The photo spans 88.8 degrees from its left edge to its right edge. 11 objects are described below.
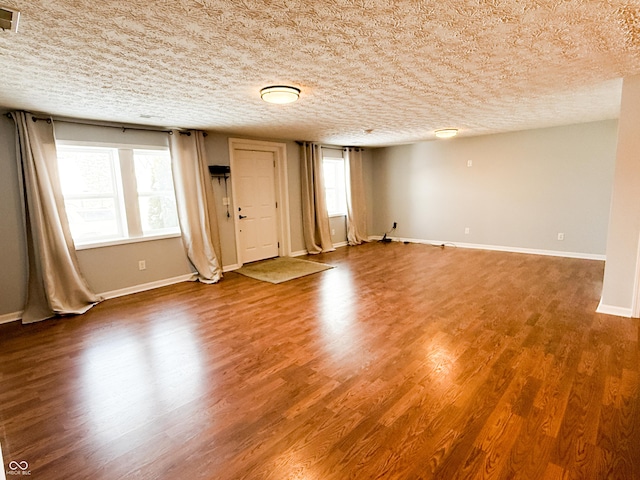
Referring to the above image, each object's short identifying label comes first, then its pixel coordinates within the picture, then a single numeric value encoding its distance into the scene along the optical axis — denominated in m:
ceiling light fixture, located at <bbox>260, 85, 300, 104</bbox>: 2.79
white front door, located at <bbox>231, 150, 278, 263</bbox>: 5.62
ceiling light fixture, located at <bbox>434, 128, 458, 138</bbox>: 5.32
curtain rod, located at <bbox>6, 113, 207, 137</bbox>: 3.59
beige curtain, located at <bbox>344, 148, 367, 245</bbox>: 7.29
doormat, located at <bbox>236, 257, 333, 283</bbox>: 4.95
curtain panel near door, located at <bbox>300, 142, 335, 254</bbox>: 6.40
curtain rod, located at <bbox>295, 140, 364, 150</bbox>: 6.87
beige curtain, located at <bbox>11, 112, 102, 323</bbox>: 3.48
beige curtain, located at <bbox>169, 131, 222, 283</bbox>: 4.64
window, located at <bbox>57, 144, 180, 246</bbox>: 3.97
